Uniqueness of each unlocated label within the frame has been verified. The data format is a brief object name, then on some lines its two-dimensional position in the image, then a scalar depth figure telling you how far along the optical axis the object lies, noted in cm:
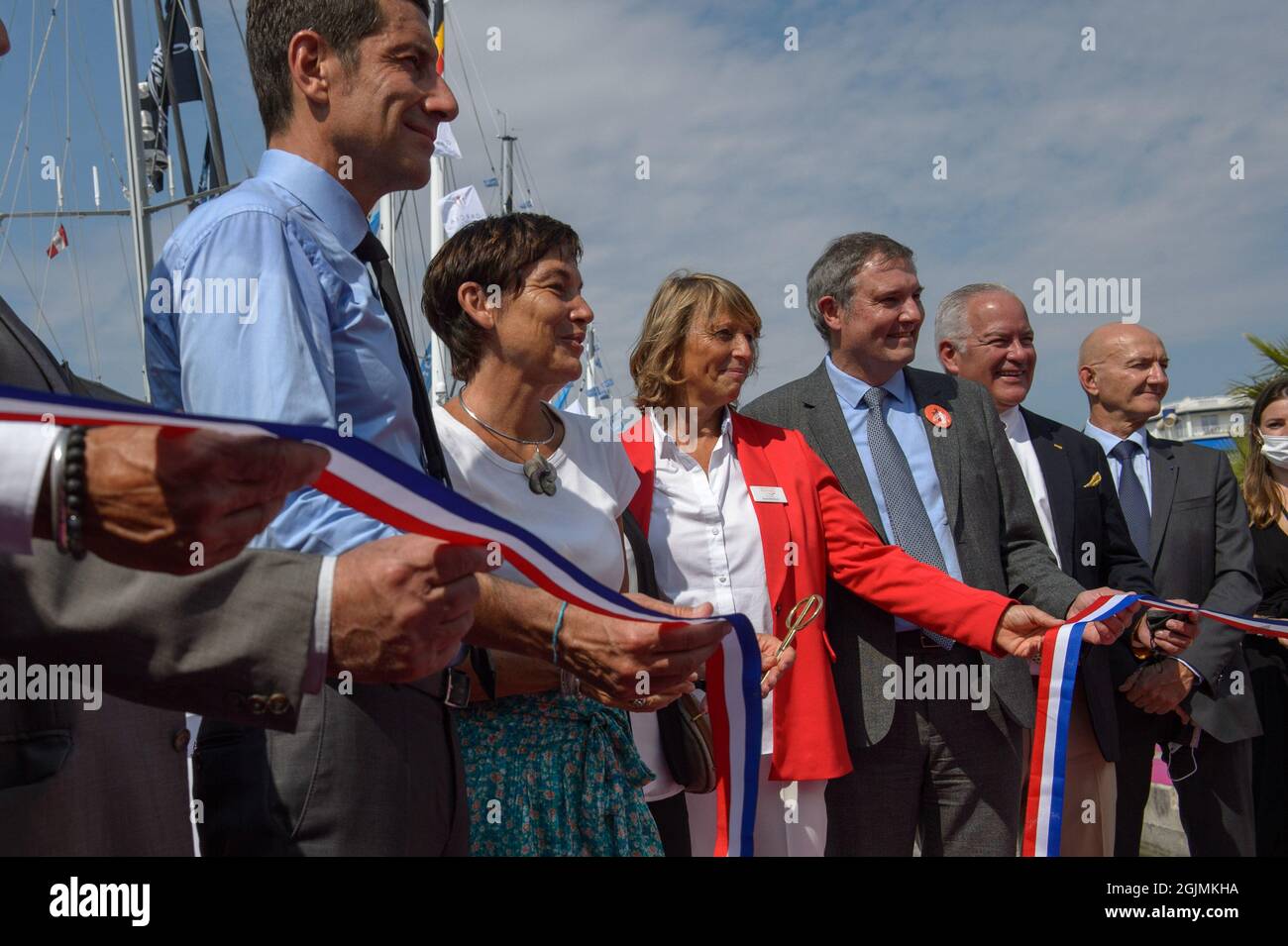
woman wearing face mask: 544
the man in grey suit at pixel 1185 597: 481
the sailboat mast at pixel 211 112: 1534
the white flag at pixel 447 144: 1020
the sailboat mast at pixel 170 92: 1553
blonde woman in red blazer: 363
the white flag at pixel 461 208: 1268
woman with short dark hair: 267
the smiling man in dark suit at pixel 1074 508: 446
